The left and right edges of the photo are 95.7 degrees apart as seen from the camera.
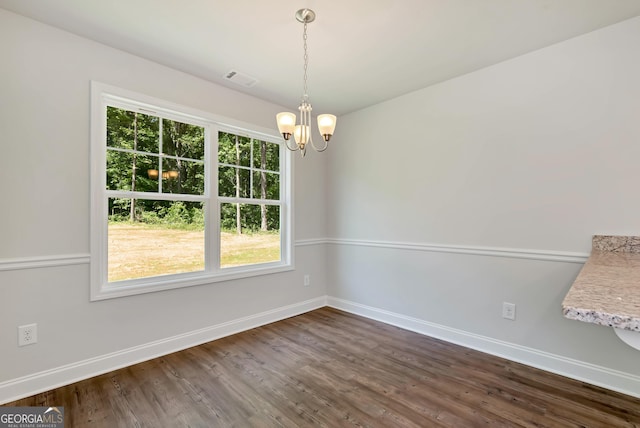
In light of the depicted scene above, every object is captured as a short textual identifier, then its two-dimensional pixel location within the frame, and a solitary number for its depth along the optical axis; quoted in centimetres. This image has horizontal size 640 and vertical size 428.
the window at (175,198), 238
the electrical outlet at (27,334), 198
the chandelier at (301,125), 194
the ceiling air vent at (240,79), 277
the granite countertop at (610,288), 92
